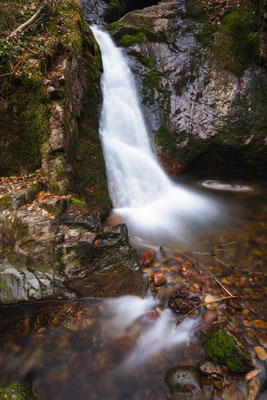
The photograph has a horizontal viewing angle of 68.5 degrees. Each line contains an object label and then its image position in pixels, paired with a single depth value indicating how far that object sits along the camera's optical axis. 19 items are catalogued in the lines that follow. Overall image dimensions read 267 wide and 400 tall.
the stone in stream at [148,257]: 3.21
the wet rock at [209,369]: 1.89
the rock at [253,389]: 1.76
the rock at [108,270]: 2.61
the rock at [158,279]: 2.85
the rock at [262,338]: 2.11
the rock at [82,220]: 2.87
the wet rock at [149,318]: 2.45
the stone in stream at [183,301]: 2.50
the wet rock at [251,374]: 1.85
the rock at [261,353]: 1.99
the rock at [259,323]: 2.27
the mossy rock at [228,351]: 1.89
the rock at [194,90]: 5.73
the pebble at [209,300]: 2.53
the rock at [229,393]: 1.76
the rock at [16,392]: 1.65
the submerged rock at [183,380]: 1.81
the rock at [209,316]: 2.39
